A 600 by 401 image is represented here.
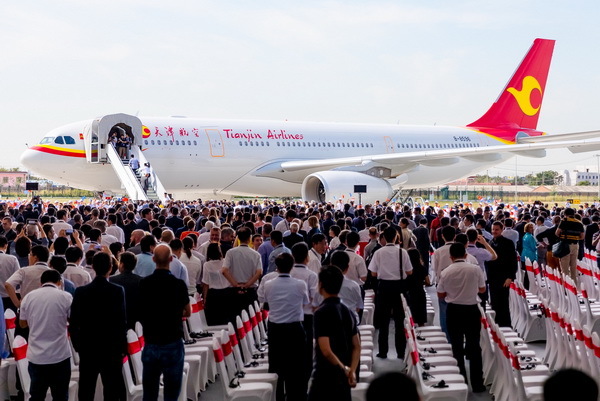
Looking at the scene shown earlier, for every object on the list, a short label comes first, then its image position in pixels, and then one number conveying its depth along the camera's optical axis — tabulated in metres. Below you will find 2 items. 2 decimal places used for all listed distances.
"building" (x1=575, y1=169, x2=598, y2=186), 125.44
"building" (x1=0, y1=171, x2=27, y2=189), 85.50
